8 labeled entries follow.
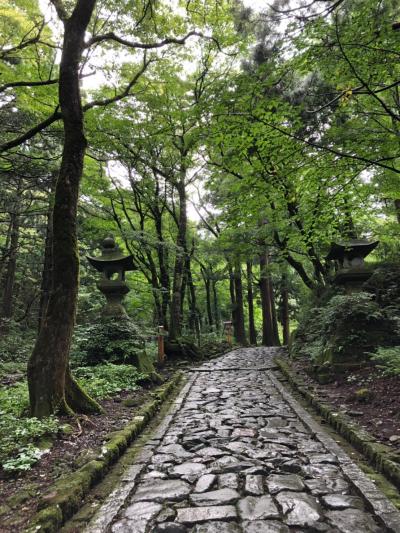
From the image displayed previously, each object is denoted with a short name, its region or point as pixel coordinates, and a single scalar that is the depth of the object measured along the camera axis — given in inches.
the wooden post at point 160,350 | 435.4
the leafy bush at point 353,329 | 296.7
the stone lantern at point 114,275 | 393.4
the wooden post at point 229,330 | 681.5
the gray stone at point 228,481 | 132.3
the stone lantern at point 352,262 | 353.4
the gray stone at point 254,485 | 126.4
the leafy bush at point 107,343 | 339.9
